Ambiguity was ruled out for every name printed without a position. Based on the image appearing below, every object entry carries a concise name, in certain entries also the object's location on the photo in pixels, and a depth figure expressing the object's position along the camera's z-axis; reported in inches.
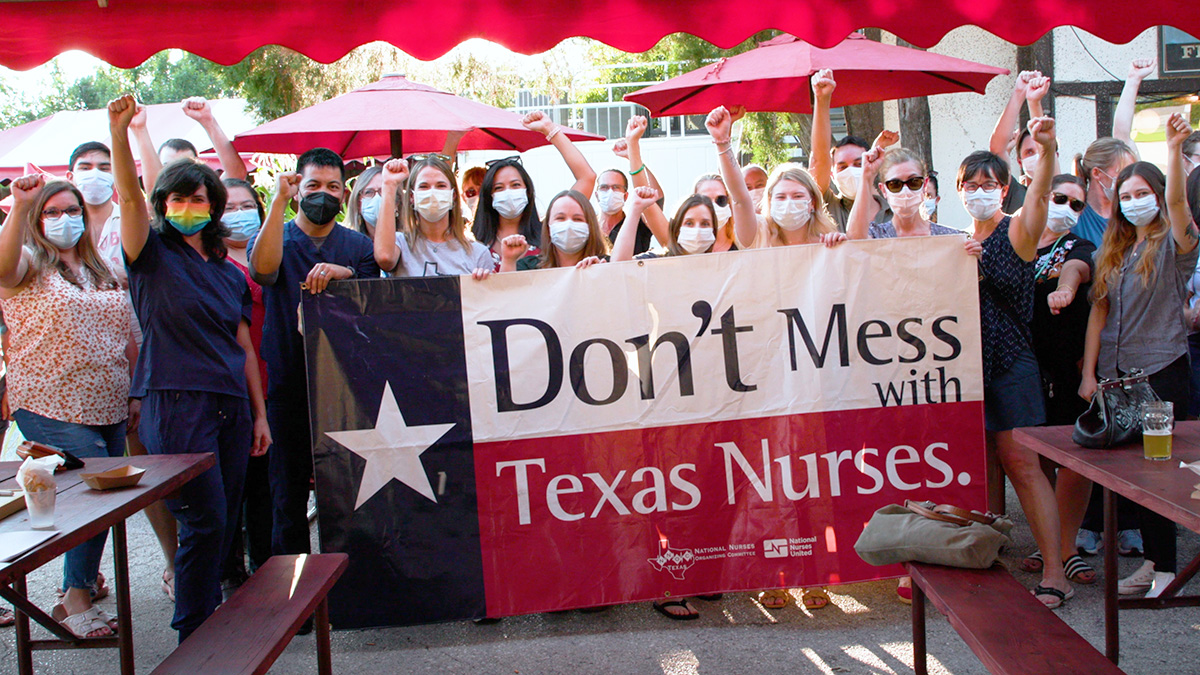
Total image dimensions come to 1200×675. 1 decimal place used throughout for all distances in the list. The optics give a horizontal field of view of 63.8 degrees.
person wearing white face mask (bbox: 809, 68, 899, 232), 168.9
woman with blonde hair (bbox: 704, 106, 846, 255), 163.8
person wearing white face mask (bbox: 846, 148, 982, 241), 161.3
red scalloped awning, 137.5
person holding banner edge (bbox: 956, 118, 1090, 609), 158.7
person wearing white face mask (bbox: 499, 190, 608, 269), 164.2
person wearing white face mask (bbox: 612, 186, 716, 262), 168.7
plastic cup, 102.3
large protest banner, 151.3
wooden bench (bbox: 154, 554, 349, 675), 102.3
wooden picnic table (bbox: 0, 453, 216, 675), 98.5
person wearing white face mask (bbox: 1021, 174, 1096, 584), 175.0
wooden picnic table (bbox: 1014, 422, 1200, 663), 98.0
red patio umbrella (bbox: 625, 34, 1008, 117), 220.1
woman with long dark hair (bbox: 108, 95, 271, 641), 137.9
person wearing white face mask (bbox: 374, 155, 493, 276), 164.9
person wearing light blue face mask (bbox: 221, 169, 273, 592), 172.4
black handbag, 119.9
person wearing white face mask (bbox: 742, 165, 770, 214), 234.7
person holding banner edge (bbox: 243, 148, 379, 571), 158.7
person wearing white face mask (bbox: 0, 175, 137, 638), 153.0
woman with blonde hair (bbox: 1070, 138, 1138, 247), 192.1
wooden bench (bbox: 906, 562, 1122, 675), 96.0
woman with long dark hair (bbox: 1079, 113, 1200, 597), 158.4
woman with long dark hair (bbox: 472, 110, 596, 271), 177.0
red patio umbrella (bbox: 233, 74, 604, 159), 227.6
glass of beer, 113.3
